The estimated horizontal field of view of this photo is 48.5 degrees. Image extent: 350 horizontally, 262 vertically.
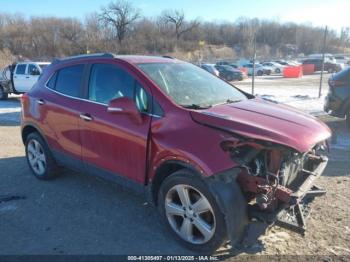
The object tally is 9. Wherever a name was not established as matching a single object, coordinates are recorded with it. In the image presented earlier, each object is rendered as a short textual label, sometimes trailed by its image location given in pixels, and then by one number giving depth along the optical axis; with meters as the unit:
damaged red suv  3.28
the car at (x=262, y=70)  45.03
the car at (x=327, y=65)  43.30
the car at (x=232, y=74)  35.00
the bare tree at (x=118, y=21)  93.12
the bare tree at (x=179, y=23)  106.31
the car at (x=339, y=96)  9.00
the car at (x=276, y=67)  47.40
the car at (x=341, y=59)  56.96
